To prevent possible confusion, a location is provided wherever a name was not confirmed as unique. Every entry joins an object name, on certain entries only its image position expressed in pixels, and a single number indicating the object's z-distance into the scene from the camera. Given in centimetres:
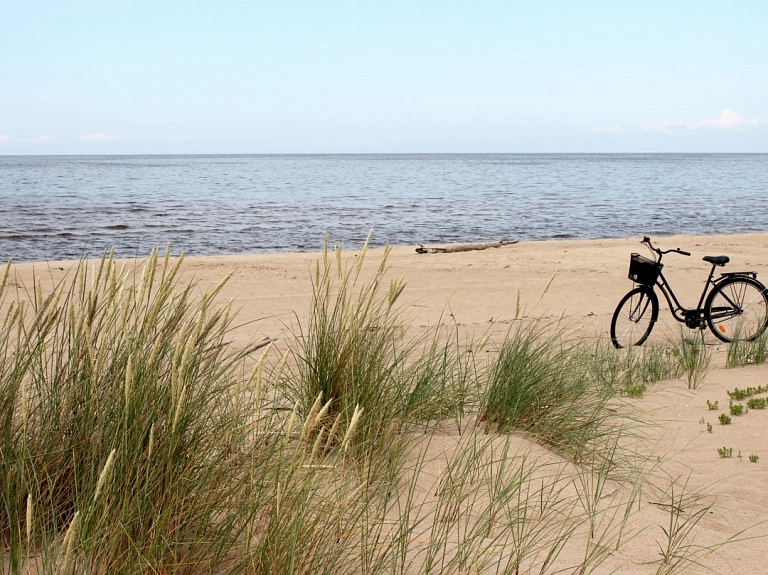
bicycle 809
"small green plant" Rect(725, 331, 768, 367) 691
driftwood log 1797
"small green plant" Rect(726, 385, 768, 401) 570
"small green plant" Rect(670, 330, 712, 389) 621
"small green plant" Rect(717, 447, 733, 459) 449
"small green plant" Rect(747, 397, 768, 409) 547
